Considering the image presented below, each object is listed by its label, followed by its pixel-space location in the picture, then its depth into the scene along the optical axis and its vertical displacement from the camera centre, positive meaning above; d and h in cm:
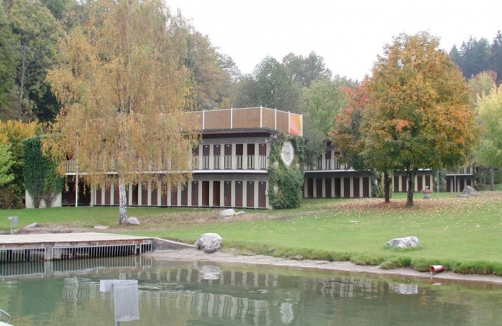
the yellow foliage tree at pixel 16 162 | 5631 +234
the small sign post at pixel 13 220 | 3317 -186
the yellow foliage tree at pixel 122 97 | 3762 +579
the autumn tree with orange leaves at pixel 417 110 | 3956 +519
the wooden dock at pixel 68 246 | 2867 -295
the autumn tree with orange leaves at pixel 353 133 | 4653 +429
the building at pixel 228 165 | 4788 +177
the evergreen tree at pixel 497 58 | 14000 +3069
